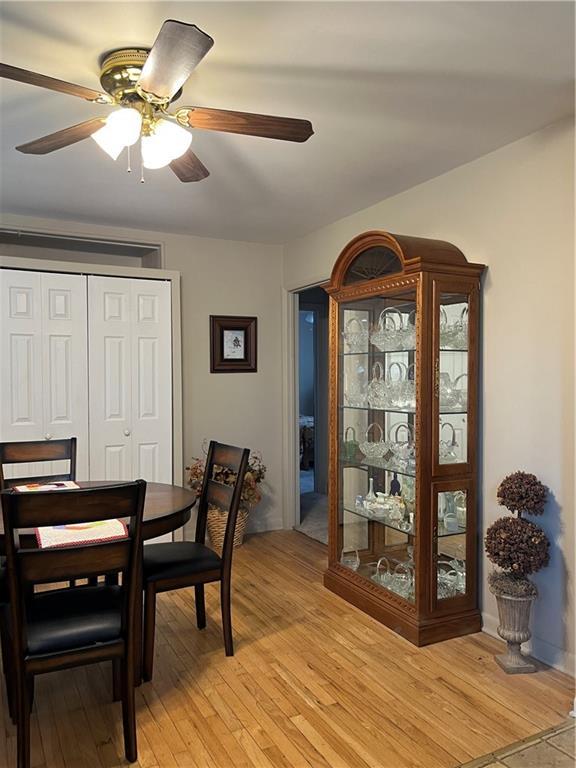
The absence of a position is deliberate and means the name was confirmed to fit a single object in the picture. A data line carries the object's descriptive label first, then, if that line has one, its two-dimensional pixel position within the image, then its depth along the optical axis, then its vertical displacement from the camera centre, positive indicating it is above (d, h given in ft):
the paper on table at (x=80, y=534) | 6.85 -1.92
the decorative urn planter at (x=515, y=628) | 8.75 -3.80
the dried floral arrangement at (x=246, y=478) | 15.30 -2.62
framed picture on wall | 16.35 +1.09
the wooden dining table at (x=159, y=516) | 7.30 -1.92
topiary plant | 8.64 -2.44
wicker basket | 15.07 -3.84
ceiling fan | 6.23 +3.10
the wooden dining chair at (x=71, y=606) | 6.20 -2.40
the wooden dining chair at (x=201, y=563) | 8.73 -2.90
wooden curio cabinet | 9.89 -0.91
